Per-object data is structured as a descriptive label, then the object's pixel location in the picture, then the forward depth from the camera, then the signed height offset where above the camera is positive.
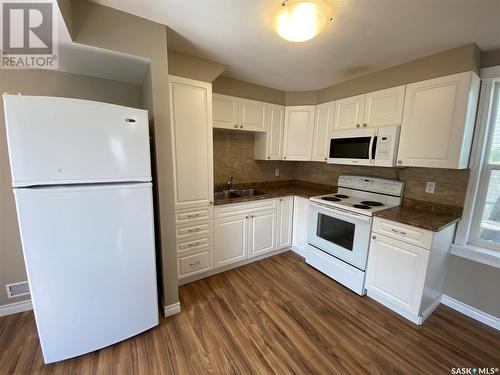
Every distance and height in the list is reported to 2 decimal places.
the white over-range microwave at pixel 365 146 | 2.06 +0.17
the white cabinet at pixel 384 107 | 2.03 +0.58
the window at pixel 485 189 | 1.76 -0.22
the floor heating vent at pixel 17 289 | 1.73 -1.16
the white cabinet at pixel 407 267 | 1.69 -0.93
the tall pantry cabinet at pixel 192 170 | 1.90 -0.12
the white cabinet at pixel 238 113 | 2.42 +0.58
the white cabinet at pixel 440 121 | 1.67 +0.37
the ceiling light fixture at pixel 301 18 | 1.15 +0.84
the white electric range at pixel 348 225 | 2.07 -0.71
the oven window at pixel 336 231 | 2.21 -0.81
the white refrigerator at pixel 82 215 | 1.14 -0.37
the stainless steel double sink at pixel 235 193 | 2.82 -0.49
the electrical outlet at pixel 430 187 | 2.06 -0.24
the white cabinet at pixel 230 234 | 2.14 -0.89
